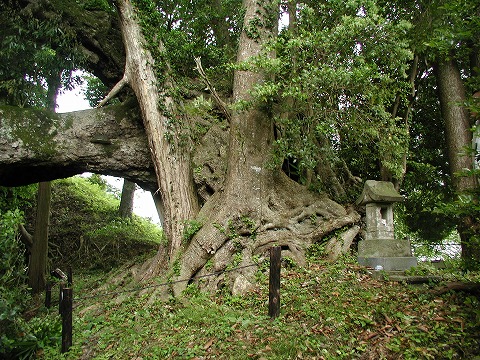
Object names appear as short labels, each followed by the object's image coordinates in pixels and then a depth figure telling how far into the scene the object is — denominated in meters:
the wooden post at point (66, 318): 5.04
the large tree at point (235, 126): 6.18
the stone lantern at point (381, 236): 6.00
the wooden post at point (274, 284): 4.66
